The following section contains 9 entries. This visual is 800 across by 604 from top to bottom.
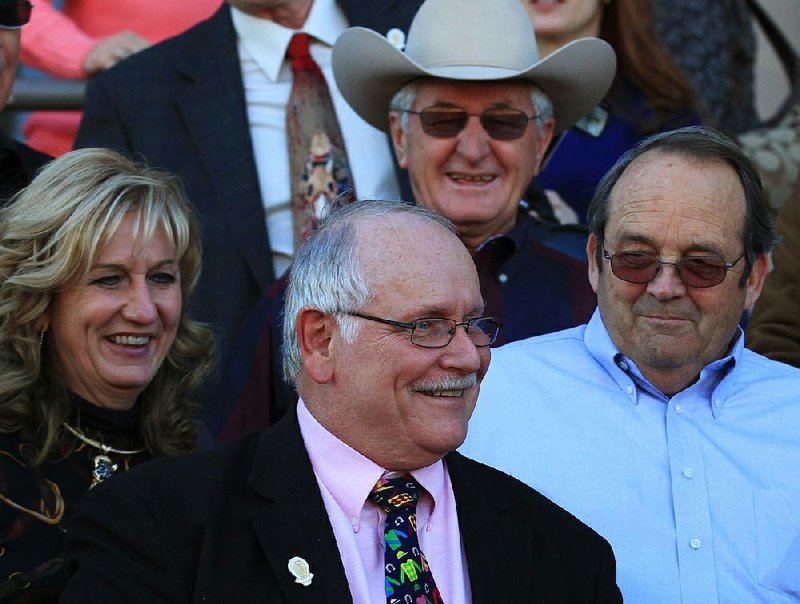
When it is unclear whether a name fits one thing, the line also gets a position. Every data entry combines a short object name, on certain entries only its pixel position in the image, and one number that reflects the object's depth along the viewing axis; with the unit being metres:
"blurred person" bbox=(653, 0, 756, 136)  11.92
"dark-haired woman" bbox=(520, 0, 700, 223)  10.52
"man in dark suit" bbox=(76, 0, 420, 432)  9.89
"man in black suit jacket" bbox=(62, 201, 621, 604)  6.29
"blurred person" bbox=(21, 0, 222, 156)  10.99
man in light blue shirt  7.52
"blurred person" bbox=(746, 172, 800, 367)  9.31
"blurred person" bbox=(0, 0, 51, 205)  9.16
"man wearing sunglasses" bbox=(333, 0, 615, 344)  9.23
